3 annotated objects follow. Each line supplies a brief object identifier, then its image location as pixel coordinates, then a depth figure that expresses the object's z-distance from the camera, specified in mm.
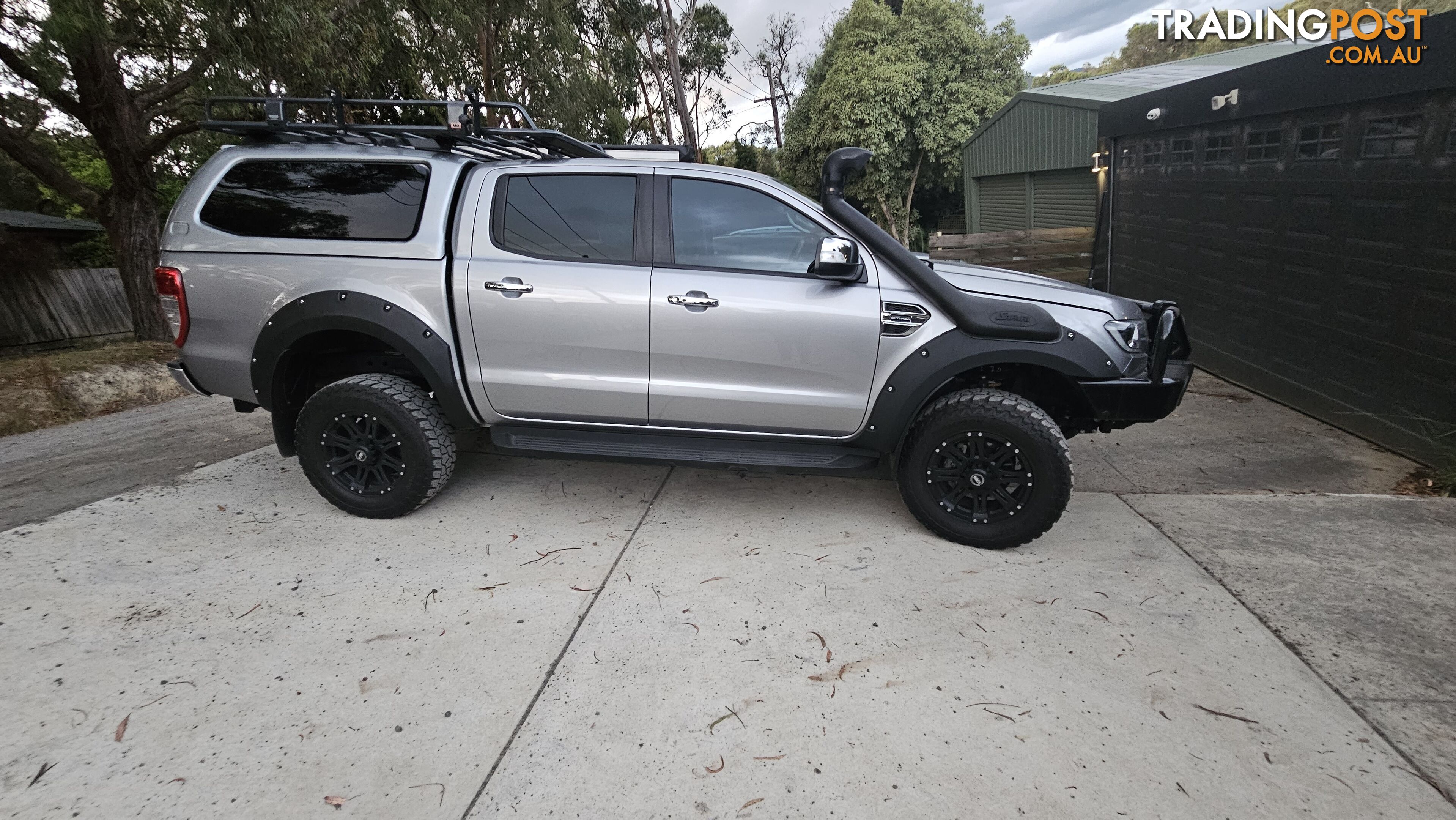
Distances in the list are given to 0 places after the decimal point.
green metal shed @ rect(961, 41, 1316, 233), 13719
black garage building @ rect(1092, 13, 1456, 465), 4668
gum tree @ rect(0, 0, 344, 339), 7008
